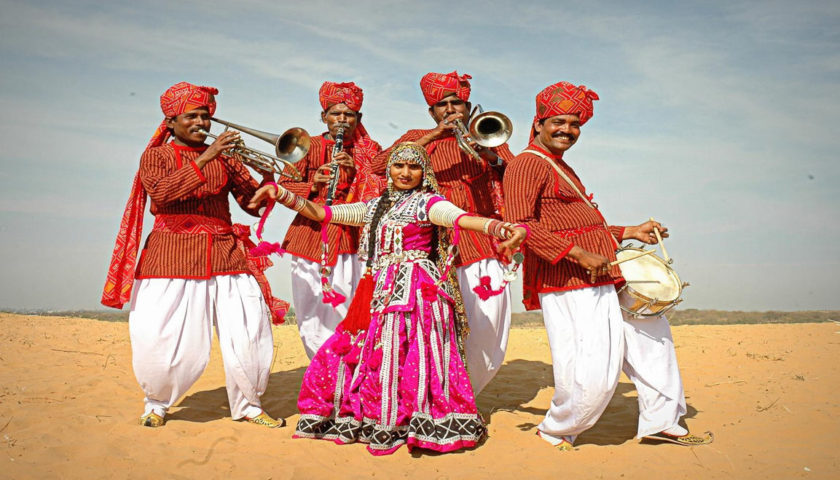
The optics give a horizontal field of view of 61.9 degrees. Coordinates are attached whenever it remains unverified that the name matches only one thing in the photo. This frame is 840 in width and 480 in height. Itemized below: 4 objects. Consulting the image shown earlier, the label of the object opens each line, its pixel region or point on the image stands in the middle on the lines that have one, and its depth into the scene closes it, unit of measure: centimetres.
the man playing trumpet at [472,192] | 591
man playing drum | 502
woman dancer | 509
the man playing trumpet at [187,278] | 566
